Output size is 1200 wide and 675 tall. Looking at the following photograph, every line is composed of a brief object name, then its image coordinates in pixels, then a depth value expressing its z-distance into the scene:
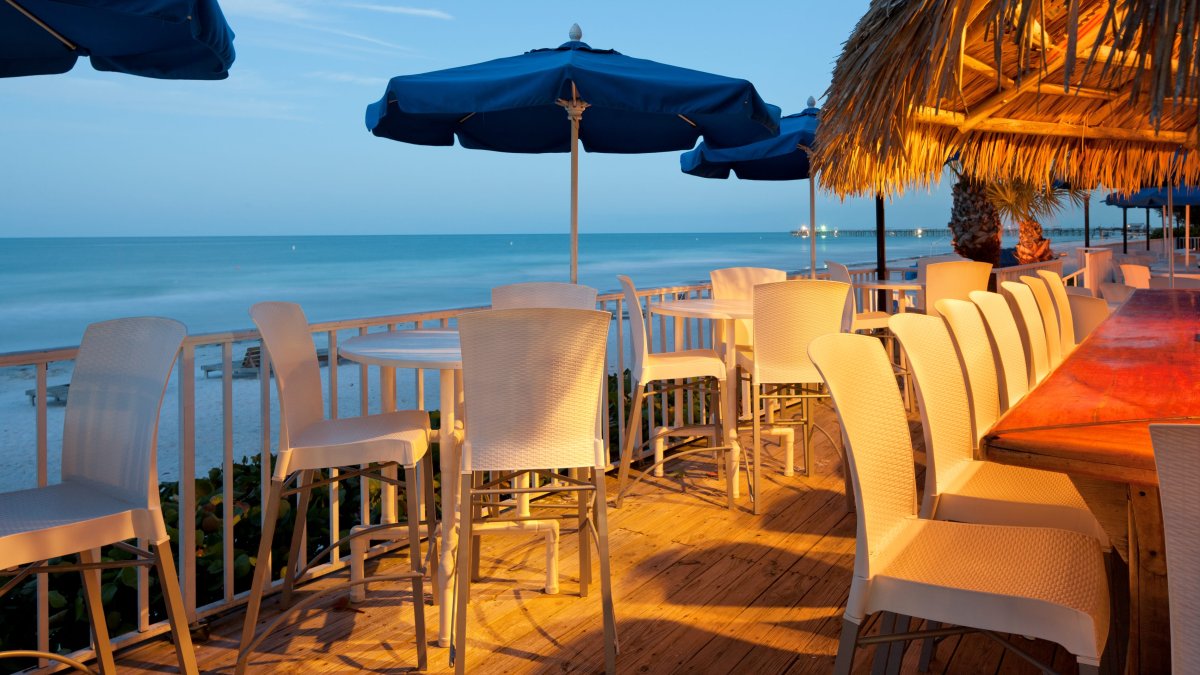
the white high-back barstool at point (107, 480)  1.98
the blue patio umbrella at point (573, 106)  3.76
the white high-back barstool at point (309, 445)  2.68
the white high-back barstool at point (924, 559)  1.55
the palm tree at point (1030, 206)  13.00
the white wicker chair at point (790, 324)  4.07
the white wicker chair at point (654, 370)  4.28
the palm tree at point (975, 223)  12.91
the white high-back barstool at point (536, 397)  2.59
